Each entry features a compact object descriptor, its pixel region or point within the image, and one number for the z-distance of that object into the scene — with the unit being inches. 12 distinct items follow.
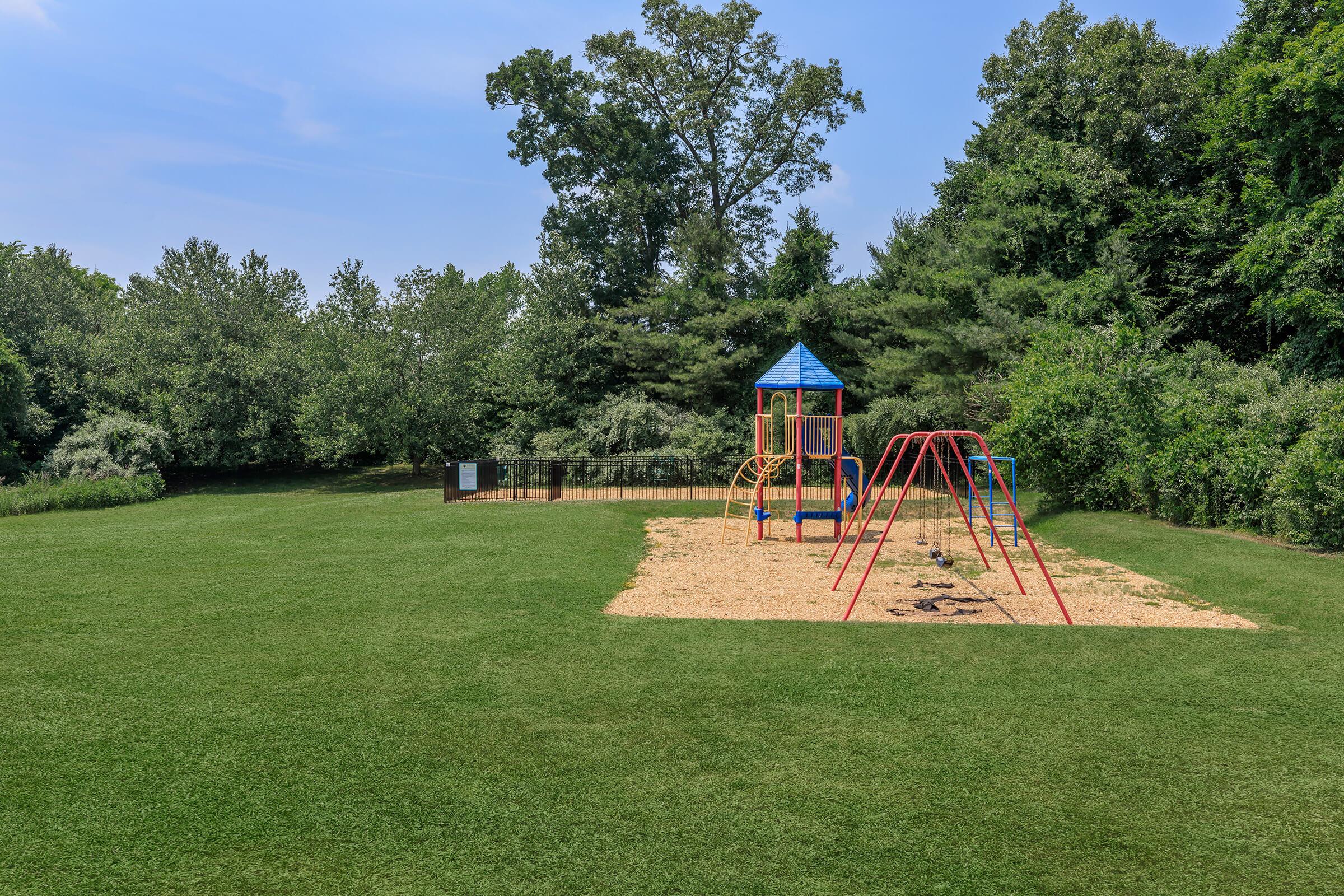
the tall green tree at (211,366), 1140.5
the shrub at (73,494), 861.2
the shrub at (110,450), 1003.3
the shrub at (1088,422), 665.0
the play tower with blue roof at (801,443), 652.1
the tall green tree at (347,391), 1109.7
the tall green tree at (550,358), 1210.6
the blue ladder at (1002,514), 625.4
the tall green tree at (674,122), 1362.0
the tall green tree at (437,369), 1177.4
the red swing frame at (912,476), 362.3
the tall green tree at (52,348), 1160.8
